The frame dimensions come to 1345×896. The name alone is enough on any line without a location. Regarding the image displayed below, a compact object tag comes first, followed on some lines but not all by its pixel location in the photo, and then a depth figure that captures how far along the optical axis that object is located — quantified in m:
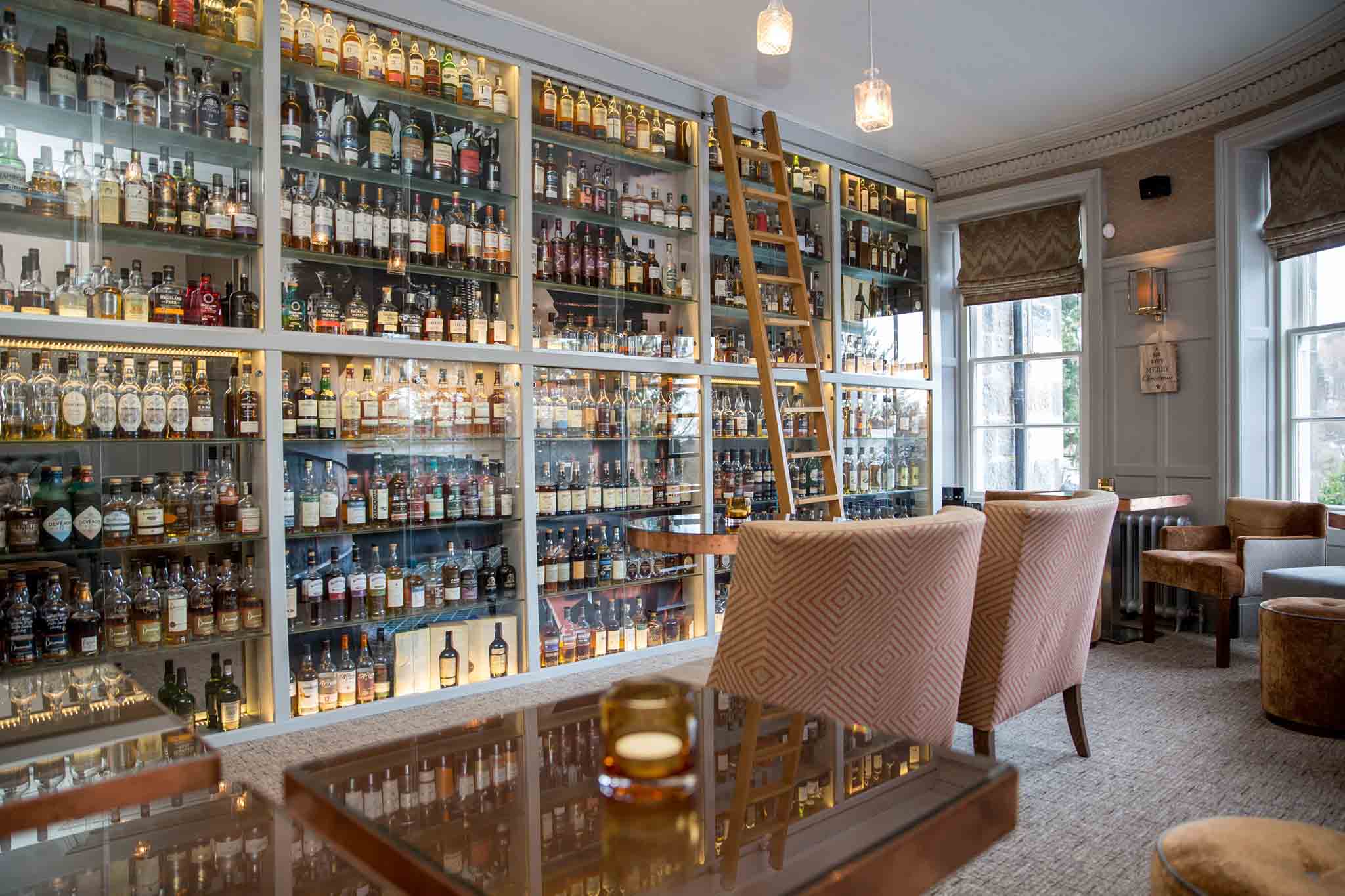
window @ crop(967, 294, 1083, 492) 6.07
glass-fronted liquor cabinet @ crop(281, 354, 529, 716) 3.62
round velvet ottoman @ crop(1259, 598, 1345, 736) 3.14
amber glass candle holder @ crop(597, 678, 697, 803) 1.09
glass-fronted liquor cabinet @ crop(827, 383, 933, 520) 5.95
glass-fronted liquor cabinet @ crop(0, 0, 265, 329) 3.06
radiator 5.14
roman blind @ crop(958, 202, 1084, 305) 5.92
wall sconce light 5.29
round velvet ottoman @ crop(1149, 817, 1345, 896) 1.33
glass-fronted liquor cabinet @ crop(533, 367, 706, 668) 4.37
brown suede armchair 4.25
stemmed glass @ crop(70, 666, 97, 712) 1.72
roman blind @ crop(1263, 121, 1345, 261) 4.54
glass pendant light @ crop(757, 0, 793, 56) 2.86
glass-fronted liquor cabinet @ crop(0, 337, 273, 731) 3.02
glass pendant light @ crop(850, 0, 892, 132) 3.09
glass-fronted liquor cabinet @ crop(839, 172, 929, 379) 5.93
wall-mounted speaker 5.27
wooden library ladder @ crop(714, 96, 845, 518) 4.54
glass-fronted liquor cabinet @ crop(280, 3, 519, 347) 3.65
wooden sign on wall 5.27
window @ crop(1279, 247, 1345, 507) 4.77
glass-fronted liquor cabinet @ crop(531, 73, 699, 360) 4.38
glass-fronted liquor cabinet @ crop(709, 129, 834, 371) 5.11
